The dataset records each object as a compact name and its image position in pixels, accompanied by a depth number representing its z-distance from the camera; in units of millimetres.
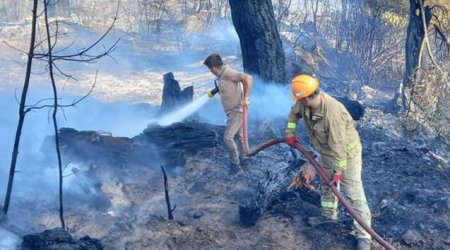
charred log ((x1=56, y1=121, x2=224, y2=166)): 7582
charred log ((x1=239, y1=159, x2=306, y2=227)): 5969
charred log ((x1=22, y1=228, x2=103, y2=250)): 4605
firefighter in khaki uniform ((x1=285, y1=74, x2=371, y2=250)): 4941
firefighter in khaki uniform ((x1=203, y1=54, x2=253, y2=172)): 6855
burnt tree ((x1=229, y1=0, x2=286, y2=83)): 8969
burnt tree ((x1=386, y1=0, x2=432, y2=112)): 9438
